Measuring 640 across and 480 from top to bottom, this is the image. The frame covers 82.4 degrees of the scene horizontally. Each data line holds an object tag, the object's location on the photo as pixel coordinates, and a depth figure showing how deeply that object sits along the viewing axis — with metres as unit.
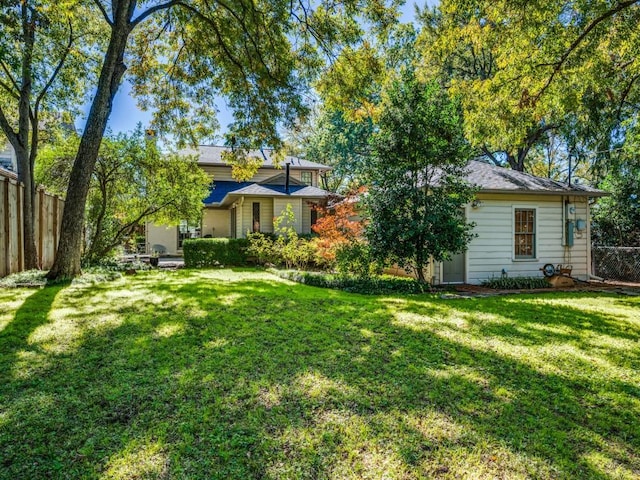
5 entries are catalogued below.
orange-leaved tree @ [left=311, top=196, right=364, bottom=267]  10.95
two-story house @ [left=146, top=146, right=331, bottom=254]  17.91
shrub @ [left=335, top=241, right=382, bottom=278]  9.38
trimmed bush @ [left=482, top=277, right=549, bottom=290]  10.34
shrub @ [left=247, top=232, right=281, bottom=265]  13.55
